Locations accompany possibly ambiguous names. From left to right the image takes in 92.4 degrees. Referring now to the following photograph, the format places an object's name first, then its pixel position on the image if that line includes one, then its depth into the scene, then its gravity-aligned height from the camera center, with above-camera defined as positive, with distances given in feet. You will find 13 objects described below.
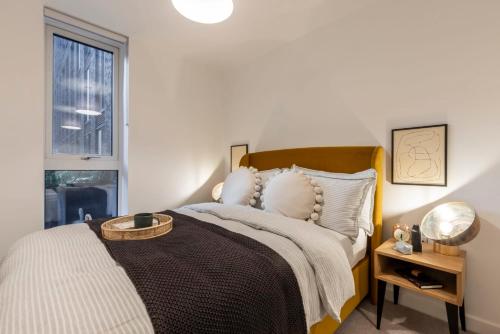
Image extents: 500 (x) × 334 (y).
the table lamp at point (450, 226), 4.32 -1.18
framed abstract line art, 5.19 +0.21
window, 7.09 +1.27
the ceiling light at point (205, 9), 4.24 +2.81
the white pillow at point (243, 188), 6.79 -0.74
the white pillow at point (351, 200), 5.08 -0.80
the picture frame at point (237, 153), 9.68 +0.41
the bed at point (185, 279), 2.12 -1.31
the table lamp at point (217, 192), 9.03 -1.11
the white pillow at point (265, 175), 6.85 -0.36
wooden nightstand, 4.17 -2.28
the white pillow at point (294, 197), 5.50 -0.80
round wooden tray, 4.14 -1.25
